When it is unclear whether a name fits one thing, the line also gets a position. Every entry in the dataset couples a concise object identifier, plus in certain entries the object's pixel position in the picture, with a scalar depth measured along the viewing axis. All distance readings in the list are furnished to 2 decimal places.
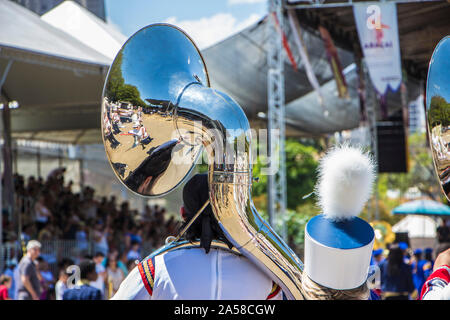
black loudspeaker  14.70
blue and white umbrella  14.17
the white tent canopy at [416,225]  27.77
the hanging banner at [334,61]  13.00
